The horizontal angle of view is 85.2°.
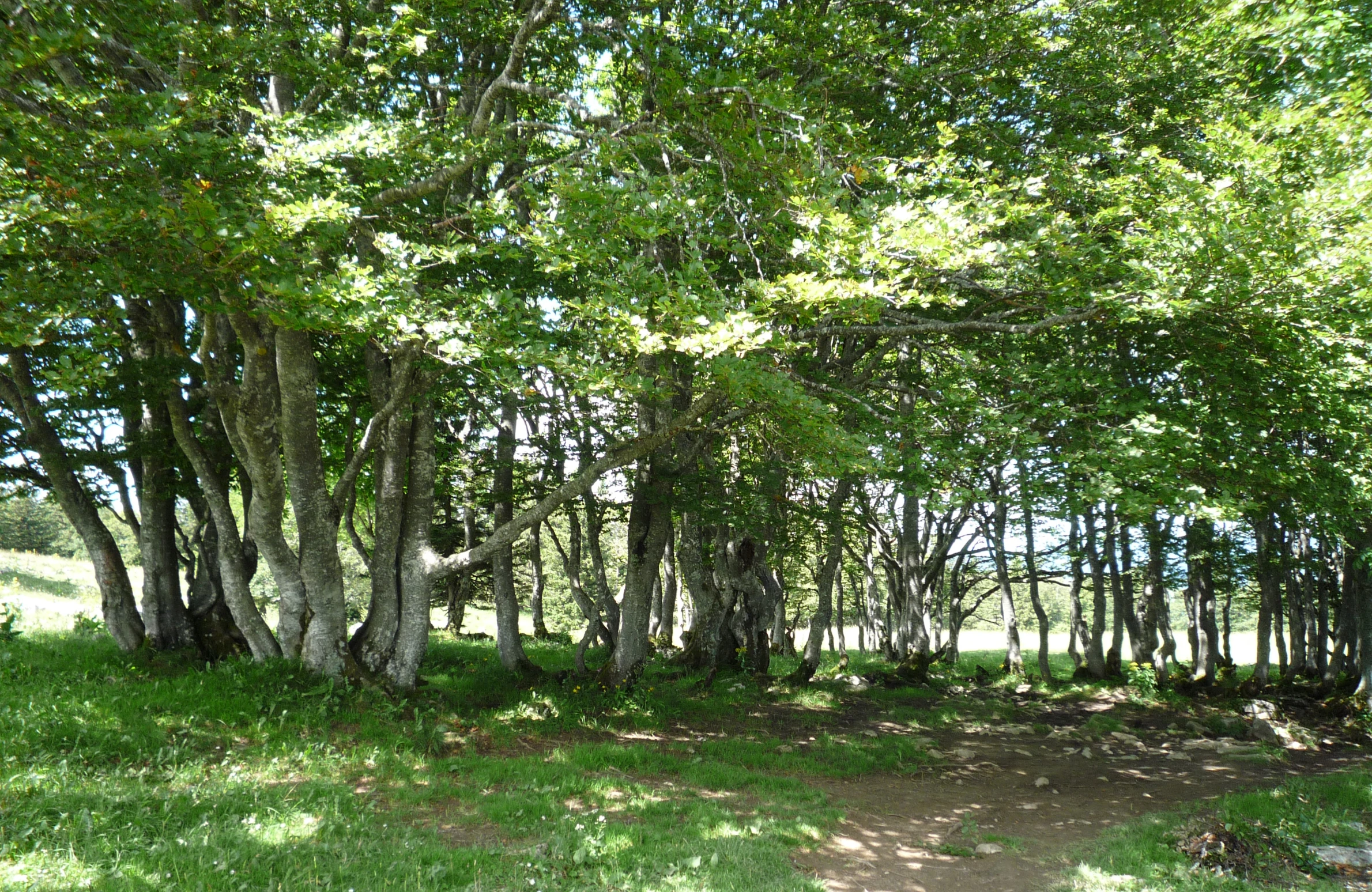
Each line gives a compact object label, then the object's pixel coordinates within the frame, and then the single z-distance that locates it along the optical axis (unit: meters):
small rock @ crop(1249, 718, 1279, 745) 12.86
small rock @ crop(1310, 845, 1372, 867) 6.28
